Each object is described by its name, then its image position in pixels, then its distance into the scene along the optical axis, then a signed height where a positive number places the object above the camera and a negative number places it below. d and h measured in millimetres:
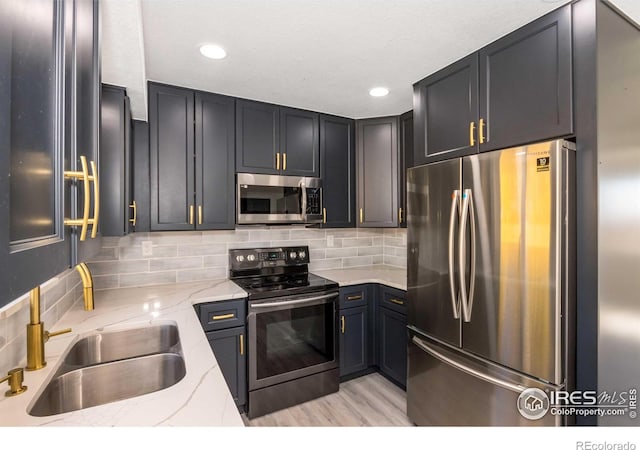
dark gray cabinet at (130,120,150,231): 2154 +361
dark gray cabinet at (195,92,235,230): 2342 +488
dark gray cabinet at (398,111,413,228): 2785 +568
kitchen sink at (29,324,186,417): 1116 -611
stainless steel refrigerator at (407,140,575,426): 1312 -296
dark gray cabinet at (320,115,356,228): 2855 +507
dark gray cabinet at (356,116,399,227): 2879 +497
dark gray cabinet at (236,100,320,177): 2490 +719
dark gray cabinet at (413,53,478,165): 1759 +703
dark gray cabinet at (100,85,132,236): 1717 +371
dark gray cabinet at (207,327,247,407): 2082 -929
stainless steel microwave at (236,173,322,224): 2453 +205
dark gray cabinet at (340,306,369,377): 2598 -1020
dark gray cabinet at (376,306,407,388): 2447 -1023
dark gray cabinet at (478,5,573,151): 1367 +684
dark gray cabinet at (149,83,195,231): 2207 +490
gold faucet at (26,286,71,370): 1028 -397
